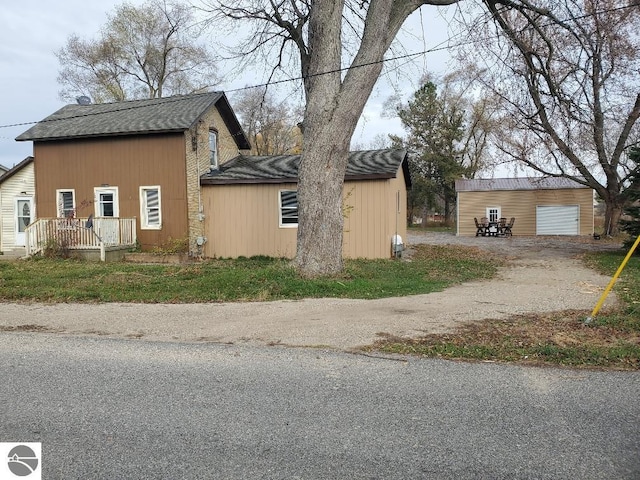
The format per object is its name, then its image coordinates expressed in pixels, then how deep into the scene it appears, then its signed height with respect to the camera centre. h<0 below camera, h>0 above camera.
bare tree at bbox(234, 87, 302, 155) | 40.03 +7.84
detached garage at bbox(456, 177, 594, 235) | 33.34 +0.76
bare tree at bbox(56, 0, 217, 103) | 35.44 +12.13
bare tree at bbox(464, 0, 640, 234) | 12.88 +4.43
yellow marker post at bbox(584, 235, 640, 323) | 6.51 -1.36
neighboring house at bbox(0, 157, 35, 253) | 20.22 +0.72
